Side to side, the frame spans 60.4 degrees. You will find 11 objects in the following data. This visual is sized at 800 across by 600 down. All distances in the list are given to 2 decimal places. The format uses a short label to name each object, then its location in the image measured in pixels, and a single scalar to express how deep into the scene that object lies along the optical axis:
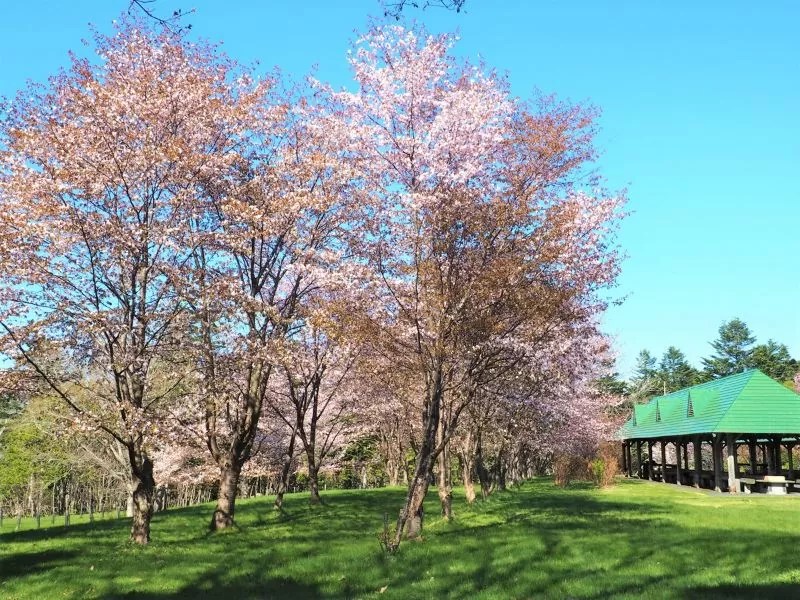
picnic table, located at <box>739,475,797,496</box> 30.11
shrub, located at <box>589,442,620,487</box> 39.06
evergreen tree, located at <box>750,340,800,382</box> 93.12
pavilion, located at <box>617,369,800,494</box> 30.48
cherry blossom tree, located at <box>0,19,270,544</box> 15.62
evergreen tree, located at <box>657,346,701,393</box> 116.04
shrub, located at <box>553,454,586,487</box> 42.72
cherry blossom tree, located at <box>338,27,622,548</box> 15.46
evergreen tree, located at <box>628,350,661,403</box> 98.25
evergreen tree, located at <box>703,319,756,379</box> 107.56
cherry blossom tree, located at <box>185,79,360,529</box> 17.58
